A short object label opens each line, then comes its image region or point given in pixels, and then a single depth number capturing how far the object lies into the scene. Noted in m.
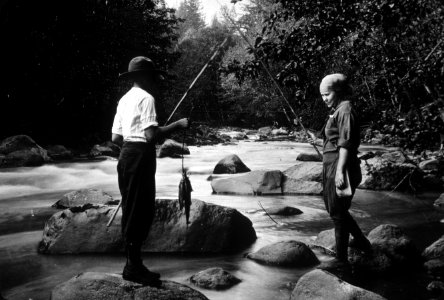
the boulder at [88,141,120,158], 21.19
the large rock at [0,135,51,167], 17.03
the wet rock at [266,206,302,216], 9.36
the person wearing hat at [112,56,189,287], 3.93
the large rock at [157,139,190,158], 21.59
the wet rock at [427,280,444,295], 5.02
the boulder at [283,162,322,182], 13.08
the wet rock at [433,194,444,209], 9.91
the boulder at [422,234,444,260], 6.12
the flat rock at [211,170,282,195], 11.66
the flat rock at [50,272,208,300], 4.20
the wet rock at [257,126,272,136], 39.91
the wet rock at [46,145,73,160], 20.08
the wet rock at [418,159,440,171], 11.90
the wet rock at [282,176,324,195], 11.63
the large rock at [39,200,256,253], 6.69
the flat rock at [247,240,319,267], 6.07
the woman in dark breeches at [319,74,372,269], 4.56
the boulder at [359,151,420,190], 11.67
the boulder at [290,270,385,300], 4.28
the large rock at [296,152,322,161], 19.15
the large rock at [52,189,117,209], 9.38
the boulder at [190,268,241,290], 5.39
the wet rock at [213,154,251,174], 15.32
